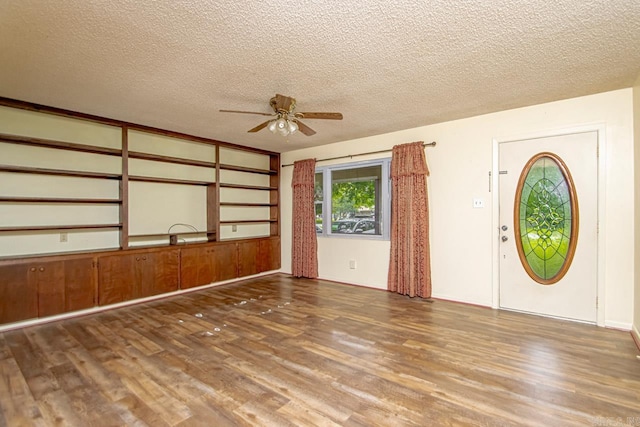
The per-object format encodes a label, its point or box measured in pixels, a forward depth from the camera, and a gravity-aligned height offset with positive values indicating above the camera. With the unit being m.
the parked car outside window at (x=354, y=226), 5.01 -0.29
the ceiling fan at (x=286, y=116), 2.93 +0.92
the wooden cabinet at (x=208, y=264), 4.62 -0.87
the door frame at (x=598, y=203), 3.17 +0.06
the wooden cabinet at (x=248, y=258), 5.38 -0.87
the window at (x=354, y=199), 4.85 +0.17
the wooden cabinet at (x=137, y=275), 3.80 -0.86
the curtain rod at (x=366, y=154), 4.27 +0.91
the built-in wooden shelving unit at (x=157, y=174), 3.52 +0.52
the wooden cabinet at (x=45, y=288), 3.16 -0.86
